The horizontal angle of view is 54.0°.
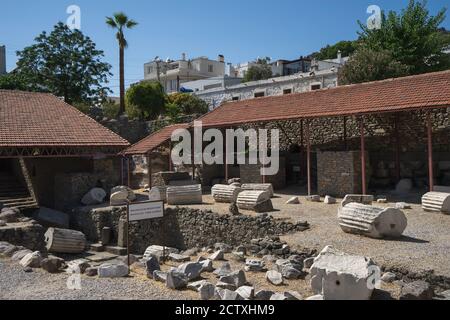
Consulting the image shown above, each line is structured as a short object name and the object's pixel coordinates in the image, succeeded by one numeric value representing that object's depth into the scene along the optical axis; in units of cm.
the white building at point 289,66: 5009
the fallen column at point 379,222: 1024
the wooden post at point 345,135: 2052
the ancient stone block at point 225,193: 1725
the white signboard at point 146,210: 947
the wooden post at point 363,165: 1620
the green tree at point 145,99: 3794
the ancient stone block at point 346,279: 641
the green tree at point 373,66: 2456
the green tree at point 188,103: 3634
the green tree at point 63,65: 3538
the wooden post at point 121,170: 2289
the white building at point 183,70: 6206
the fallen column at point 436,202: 1303
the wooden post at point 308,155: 1762
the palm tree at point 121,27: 3753
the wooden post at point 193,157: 2339
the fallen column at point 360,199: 1430
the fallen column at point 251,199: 1506
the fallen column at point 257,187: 1793
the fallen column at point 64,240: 1437
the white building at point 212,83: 4722
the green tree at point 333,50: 5932
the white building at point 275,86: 3183
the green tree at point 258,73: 4784
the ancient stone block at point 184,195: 1747
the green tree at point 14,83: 3462
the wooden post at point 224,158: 2119
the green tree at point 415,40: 2586
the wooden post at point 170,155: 2422
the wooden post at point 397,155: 1902
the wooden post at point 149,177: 2288
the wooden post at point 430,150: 1468
